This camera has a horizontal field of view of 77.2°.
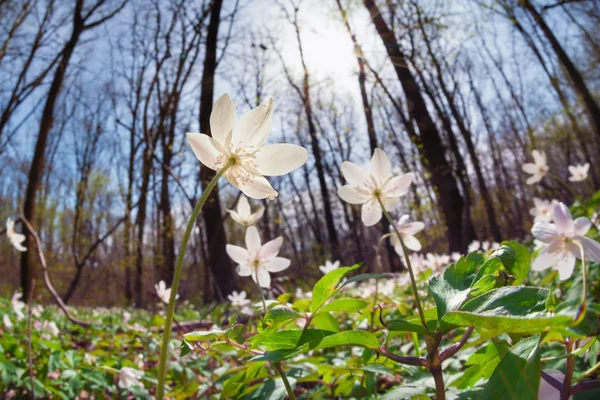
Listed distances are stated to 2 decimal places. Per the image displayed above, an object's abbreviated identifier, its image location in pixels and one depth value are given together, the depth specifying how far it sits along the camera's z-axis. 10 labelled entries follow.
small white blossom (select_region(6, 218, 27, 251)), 0.48
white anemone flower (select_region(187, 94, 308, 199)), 0.13
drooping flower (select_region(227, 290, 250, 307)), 0.47
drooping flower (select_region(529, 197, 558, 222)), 0.49
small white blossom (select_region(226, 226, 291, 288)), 0.18
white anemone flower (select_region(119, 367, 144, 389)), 0.24
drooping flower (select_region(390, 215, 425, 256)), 0.20
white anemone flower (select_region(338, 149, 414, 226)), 0.16
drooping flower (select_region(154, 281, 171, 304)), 0.35
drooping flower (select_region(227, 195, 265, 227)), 0.21
